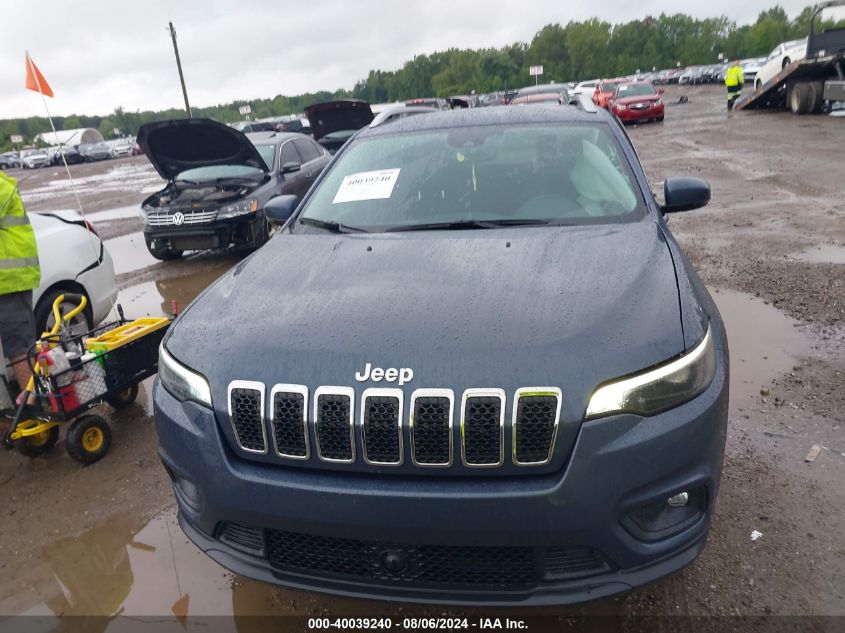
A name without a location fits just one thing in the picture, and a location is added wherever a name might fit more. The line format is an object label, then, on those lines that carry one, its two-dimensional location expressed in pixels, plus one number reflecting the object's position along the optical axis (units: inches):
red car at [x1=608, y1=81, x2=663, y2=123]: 971.3
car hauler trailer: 681.0
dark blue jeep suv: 70.7
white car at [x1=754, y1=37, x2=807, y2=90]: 816.9
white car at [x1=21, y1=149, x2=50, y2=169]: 1708.9
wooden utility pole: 1289.4
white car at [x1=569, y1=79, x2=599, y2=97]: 1522.4
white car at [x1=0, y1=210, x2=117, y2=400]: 183.3
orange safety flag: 192.4
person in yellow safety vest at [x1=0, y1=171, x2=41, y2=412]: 146.8
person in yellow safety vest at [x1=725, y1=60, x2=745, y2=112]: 993.5
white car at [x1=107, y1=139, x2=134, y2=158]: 1969.7
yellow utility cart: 138.0
